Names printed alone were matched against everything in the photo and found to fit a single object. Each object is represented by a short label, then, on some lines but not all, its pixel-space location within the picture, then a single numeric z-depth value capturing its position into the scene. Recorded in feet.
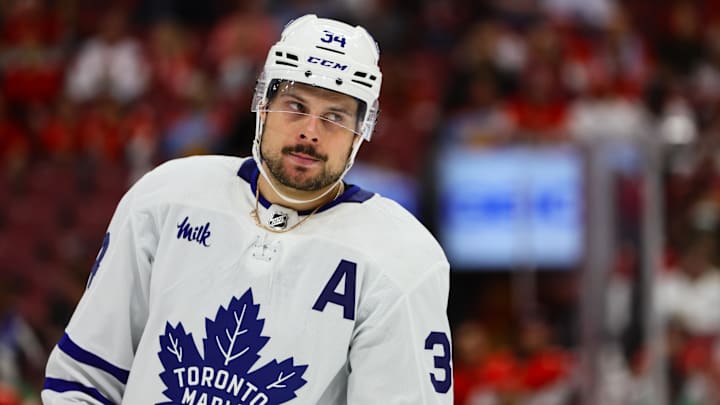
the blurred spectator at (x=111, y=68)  63.82
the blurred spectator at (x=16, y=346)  44.16
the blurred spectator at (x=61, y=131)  58.13
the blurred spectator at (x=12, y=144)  55.54
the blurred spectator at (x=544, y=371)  43.09
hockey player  15.72
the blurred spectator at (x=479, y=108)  56.49
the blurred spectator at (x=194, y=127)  54.03
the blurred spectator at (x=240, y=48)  60.49
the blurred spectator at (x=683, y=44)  70.44
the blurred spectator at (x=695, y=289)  45.55
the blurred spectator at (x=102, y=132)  55.47
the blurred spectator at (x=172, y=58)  62.28
